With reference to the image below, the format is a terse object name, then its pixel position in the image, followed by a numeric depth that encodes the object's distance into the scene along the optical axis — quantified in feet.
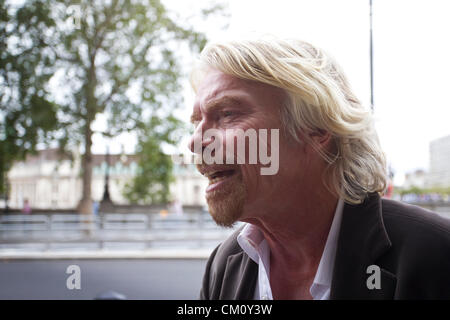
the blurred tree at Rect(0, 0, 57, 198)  31.63
